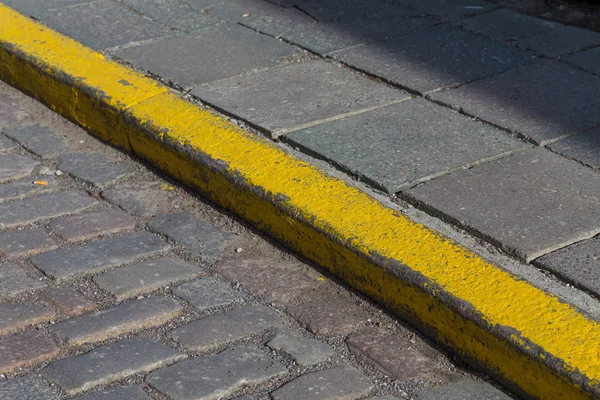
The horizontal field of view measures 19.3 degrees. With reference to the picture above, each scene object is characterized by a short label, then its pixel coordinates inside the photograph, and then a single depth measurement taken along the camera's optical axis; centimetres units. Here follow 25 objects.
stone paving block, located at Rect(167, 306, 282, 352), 398
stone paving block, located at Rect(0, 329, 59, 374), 382
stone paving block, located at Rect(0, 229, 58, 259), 459
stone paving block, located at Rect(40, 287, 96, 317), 417
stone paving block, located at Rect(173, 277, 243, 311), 425
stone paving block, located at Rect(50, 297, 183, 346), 400
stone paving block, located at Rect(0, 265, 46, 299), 429
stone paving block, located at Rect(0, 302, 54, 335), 405
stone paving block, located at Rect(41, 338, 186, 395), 373
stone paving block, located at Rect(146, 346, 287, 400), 368
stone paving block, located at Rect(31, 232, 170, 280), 446
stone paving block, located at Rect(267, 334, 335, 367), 388
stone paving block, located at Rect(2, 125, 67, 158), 562
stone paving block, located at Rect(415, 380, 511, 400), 369
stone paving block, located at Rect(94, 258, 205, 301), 432
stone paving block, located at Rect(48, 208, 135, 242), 475
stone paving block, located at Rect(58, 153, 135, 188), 531
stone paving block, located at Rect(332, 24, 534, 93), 585
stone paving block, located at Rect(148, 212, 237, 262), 466
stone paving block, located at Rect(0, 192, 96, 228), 487
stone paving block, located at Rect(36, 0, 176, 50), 657
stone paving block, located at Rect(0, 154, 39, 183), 531
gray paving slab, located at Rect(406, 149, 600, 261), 423
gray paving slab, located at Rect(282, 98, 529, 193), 480
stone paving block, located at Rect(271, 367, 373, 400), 367
